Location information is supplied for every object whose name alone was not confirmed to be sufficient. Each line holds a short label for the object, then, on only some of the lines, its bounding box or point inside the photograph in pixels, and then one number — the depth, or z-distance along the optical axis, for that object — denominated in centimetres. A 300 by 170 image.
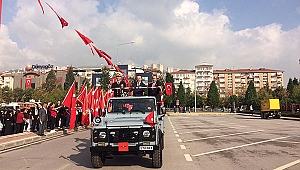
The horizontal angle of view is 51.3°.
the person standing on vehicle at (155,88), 1066
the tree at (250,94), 9185
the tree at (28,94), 9578
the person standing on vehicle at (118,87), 1123
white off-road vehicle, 757
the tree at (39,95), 8217
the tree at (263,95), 7576
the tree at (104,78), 8862
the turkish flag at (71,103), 1826
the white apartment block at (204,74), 13825
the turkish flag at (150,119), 777
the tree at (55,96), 7475
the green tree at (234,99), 9794
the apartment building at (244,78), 13612
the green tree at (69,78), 11321
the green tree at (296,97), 5209
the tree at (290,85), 11336
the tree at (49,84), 10775
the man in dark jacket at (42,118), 1692
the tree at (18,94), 10352
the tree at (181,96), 10019
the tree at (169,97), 9531
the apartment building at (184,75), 14930
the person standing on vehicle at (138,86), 1115
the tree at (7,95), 8555
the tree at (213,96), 10044
